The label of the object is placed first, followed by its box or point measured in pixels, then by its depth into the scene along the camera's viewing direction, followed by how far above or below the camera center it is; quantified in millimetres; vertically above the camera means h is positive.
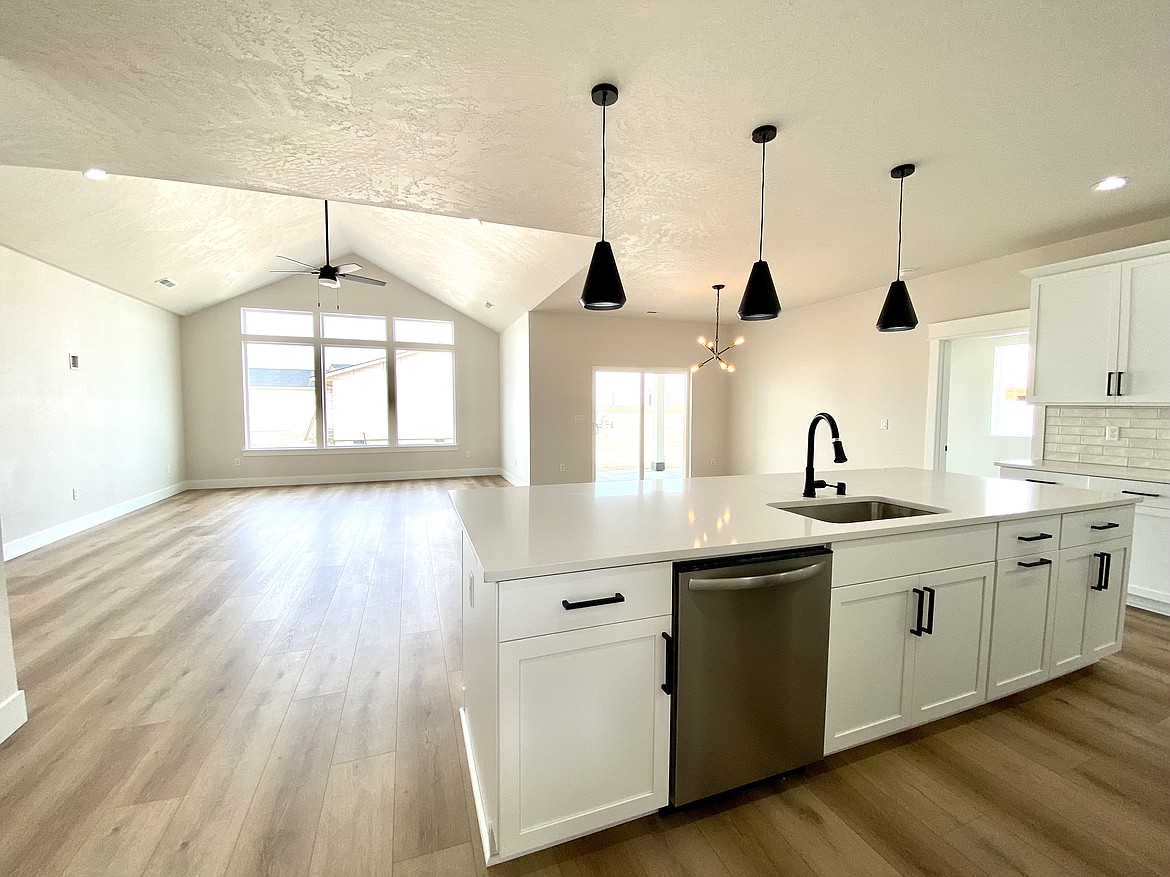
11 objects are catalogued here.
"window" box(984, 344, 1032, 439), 5082 +247
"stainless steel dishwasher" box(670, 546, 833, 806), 1455 -802
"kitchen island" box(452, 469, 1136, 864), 1308 -663
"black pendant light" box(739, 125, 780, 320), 2197 +557
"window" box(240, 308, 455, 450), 7891 +484
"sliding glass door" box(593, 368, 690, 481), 7301 -160
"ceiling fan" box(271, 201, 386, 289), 5395 +1532
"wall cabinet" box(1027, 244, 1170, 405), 2938 +560
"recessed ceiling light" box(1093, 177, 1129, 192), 2695 +1329
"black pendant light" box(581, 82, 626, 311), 2041 +547
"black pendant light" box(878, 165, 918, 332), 2531 +561
